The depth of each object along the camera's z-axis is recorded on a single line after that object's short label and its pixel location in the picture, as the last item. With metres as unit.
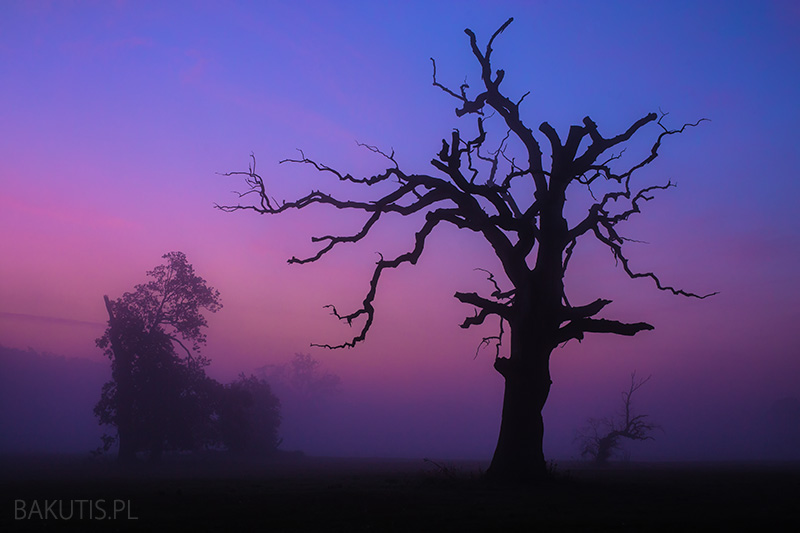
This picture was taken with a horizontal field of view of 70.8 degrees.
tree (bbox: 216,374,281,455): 48.50
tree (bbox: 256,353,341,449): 106.75
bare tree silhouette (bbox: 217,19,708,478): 15.78
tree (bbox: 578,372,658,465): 36.84
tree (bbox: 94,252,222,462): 41.53
